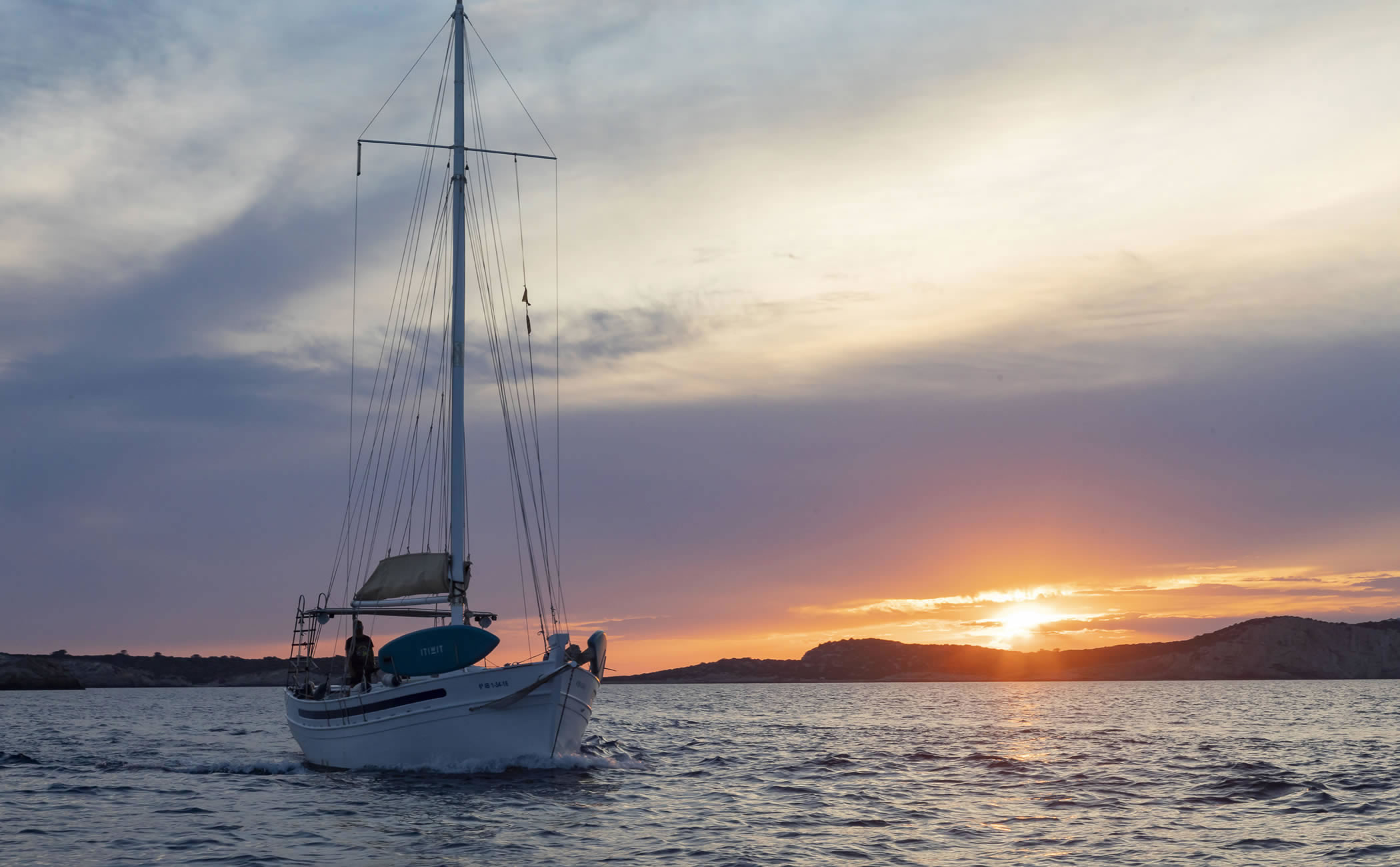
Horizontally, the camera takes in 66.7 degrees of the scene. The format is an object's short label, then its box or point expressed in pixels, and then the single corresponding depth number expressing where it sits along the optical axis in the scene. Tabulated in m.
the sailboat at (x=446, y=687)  28.66
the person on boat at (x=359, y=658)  32.19
